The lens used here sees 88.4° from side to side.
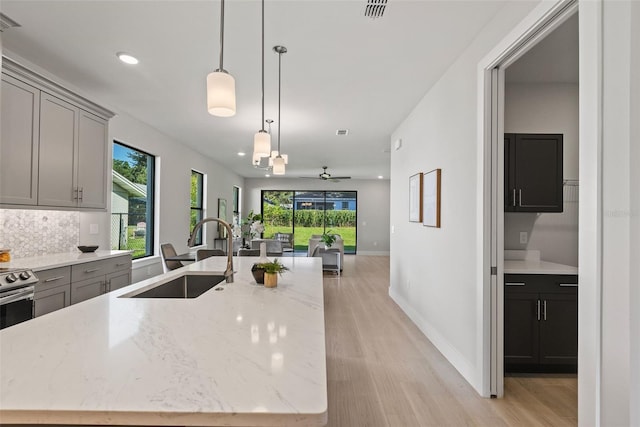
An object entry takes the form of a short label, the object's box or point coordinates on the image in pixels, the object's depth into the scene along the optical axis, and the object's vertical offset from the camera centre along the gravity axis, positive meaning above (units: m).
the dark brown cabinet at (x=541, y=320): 2.75 -0.86
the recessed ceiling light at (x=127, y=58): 2.88 +1.39
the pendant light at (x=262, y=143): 2.65 +0.58
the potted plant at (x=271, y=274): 1.91 -0.35
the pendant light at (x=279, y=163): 3.42 +0.62
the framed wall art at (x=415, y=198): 3.92 +0.24
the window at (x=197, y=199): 7.21 +0.35
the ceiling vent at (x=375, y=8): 2.13 +1.39
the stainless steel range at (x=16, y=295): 2.20 -0.57
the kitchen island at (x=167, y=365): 0.71 -0.41
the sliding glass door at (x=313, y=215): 11.84 +0.01
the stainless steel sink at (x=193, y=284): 2.30 -0.50
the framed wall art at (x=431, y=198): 3.34 +0.20
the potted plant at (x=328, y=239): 7.96 -0.58
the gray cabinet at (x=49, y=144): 2.59 +0.63
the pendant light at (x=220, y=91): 1.50 +0.57
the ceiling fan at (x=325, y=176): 8.08 +0.97
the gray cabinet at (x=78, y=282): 2.58 -0.63
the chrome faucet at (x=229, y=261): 2.00 -0.29
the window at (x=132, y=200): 4.58 +0.20
